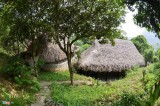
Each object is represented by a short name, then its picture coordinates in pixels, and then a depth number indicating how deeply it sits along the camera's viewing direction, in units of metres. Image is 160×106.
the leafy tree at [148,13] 5.57
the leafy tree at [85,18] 8.26
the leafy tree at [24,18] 8.04
